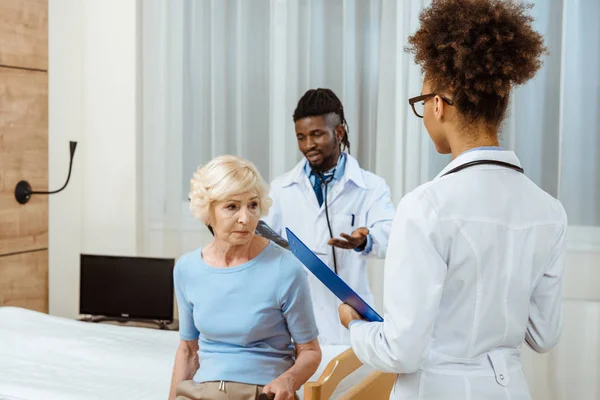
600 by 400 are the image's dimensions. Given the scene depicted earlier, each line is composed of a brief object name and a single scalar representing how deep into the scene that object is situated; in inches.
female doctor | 46.9
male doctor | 103.3
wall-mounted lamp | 130.7
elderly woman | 68.9
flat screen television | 123.9
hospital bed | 70.6
